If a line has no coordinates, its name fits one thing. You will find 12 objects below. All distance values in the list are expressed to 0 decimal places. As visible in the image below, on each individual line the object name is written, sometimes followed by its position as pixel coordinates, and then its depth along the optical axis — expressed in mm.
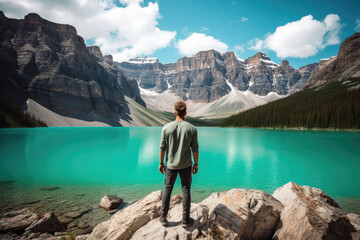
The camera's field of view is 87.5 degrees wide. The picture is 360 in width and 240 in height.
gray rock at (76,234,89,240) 5309
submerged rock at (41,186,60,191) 10469
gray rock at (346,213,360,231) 5180
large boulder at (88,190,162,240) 4637
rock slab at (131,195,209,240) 4164
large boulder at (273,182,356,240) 3997
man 4441
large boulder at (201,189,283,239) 4113
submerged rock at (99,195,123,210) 8117
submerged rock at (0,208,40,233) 5680
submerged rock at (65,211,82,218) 7539
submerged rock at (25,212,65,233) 5880
